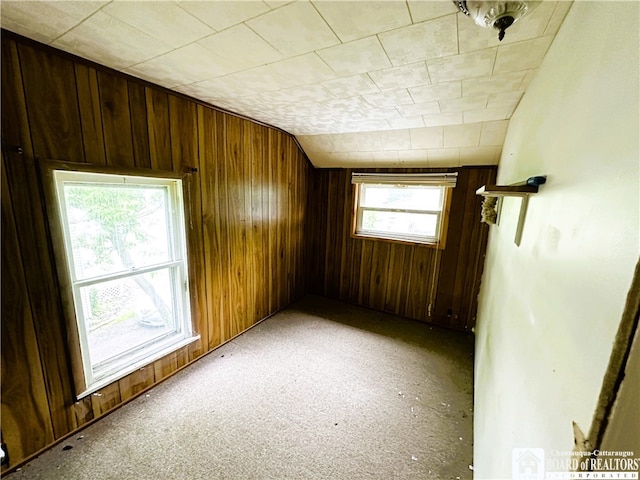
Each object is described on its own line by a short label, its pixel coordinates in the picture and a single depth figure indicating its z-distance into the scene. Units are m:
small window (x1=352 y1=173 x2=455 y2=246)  3.10
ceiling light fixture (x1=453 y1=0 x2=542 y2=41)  0.85
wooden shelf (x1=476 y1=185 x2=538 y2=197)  1.01
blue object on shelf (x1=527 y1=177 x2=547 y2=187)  0.95
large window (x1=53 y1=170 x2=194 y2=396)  1.58
